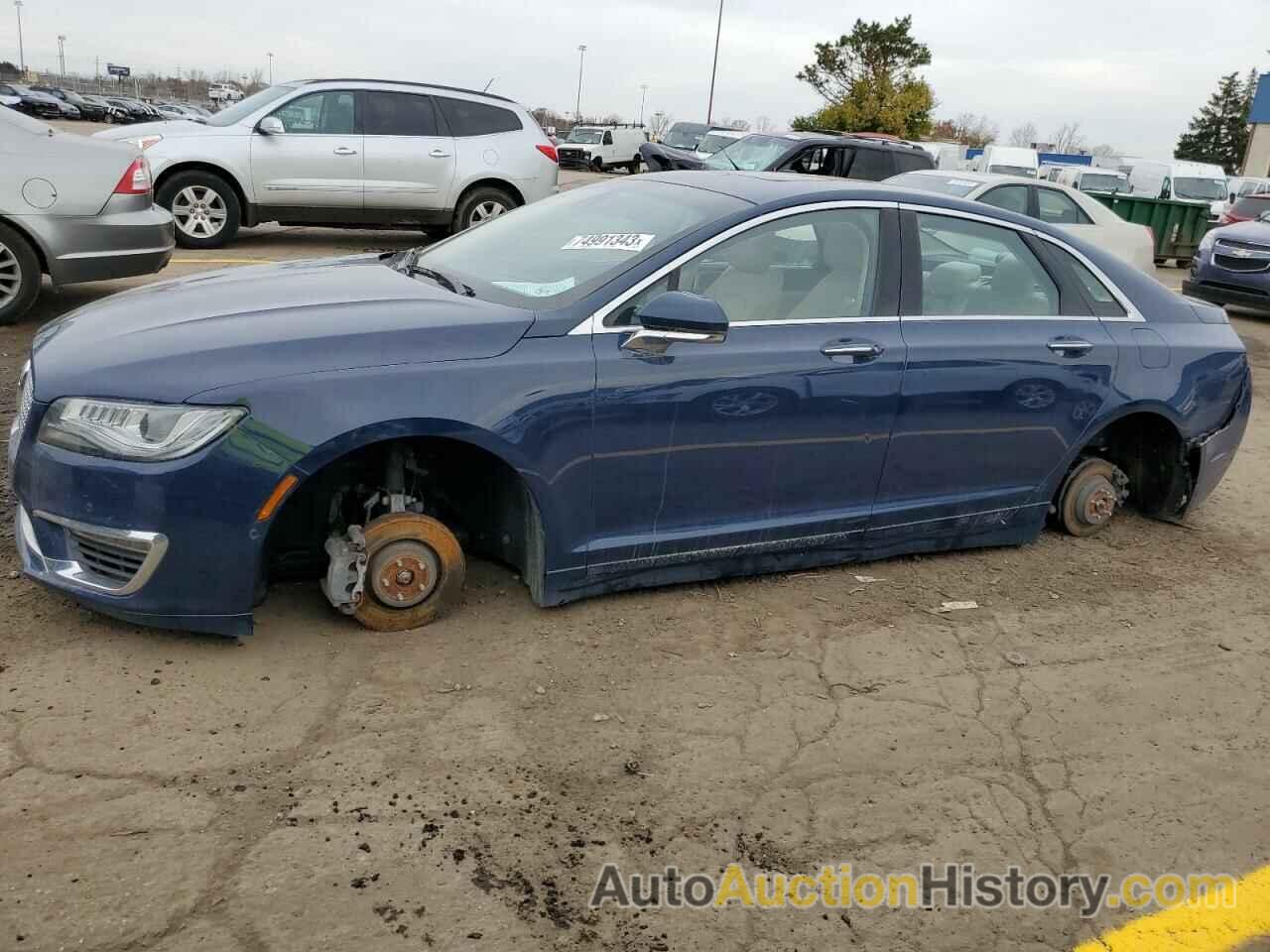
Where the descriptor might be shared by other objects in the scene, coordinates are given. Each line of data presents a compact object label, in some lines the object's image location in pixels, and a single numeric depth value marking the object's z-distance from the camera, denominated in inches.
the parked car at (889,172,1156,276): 454.6
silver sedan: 275.9
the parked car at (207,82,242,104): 2942.9
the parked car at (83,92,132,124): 2181.8
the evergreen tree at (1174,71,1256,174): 2997.0
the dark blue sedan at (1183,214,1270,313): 486.3
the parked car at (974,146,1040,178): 925.8
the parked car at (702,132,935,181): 555.5
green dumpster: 757.9
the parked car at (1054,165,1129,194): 869.8
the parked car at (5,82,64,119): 1978.1
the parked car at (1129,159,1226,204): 1069.1
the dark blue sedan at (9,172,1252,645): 125.2
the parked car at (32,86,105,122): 2156.7
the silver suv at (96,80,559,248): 422.9
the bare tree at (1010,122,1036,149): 3580.7
